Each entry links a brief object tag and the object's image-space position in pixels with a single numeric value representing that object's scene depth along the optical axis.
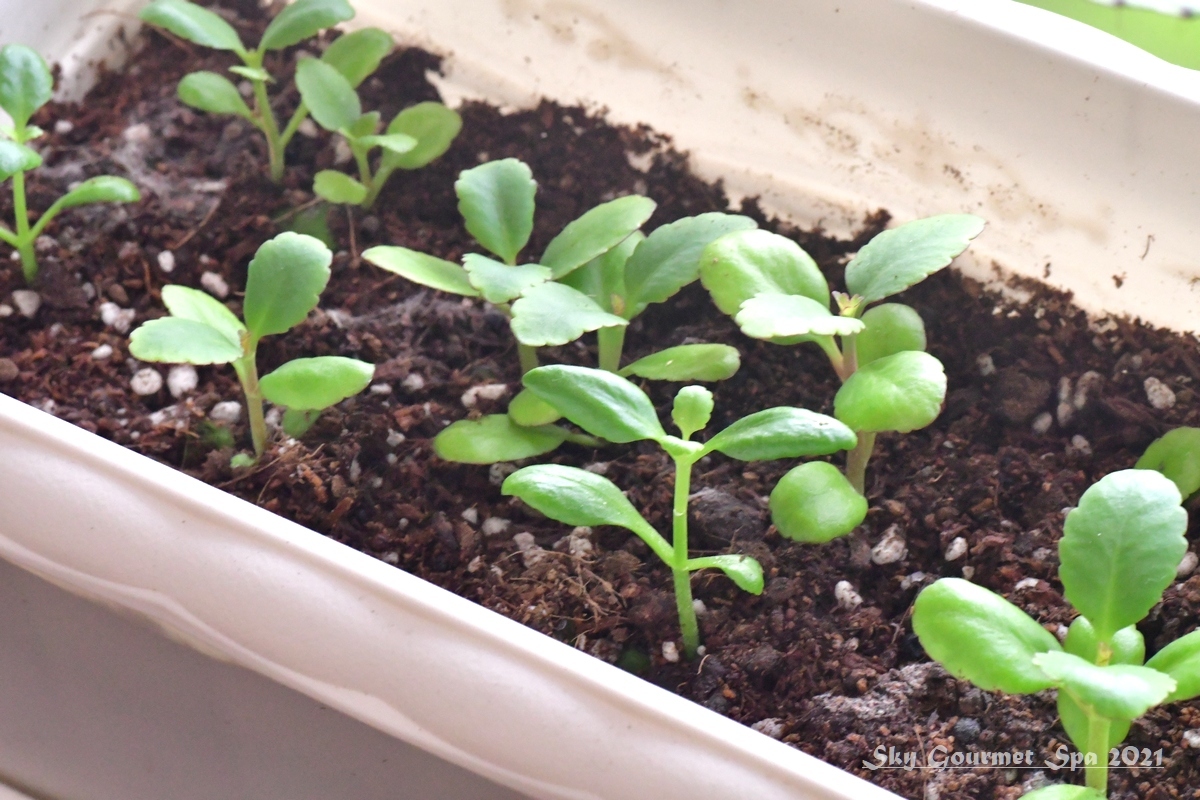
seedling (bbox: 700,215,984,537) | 0.57
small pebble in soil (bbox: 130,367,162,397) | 0.62
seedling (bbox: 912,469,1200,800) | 0.53
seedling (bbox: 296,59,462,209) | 0.65
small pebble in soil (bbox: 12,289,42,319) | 0.63
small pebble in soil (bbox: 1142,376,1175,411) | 0.62
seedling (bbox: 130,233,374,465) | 0.57
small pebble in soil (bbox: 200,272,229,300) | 0.64
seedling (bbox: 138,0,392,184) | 0.64
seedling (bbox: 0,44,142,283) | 0.62
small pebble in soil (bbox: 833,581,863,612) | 0.58
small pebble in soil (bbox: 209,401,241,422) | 0.62
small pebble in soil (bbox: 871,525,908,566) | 0.59
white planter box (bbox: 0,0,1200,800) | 0.52
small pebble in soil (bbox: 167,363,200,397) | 0.62
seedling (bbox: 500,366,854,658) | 0.56
